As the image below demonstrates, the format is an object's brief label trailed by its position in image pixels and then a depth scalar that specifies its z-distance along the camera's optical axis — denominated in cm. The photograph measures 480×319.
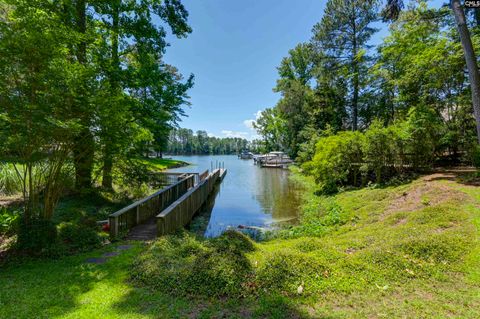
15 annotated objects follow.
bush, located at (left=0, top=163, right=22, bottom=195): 779
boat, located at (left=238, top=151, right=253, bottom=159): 6875
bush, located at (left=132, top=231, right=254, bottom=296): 315
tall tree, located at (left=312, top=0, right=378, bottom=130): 1855
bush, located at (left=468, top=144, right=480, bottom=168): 851
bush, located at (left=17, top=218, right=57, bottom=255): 440
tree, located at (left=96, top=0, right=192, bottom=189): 858
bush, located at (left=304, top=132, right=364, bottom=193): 1183
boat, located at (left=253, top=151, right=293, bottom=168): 3551
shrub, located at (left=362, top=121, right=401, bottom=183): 1049
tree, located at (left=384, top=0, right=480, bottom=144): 594
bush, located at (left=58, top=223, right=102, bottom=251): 509
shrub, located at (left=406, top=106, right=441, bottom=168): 983
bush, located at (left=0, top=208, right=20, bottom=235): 512
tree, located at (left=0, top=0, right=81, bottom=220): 403
